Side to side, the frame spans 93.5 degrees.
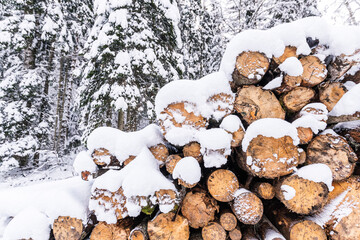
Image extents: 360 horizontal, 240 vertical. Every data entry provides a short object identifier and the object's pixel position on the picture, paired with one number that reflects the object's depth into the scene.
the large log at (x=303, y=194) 1.01
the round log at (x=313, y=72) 1.22
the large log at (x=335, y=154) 1.08
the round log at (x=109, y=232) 1.23
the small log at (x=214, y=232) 1.12
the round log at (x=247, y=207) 1.08
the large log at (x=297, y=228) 1.02
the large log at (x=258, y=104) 1.27
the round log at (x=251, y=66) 1.19
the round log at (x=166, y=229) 1.13
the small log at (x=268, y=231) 1.07
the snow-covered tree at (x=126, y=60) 5.09
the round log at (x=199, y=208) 1.15
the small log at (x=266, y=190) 1.14
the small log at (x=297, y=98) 1.25
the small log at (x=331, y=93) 1.26
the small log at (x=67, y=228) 1.19
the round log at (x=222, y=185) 1.12
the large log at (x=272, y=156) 1.01
